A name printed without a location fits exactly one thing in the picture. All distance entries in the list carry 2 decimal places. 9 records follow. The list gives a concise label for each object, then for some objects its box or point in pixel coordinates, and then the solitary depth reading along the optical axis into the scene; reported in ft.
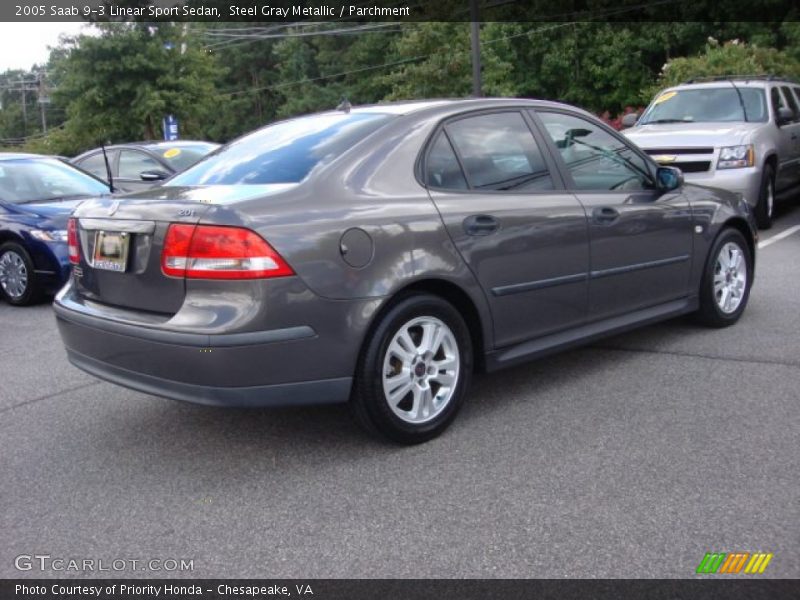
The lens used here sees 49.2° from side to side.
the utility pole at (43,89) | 203.19
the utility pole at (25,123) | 310.20
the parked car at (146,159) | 38.42
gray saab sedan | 11.80
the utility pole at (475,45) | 69.92
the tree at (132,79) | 95.96
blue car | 26.45
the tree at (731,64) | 65.46
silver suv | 33.04
